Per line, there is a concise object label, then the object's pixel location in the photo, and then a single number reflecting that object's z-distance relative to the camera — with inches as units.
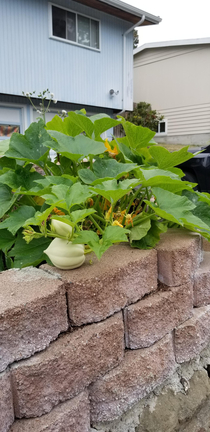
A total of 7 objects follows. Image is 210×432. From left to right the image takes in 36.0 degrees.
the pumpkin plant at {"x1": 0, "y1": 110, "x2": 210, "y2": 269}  29.6
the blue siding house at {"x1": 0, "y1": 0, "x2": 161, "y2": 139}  298.9
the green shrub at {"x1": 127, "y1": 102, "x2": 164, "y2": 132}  532.3
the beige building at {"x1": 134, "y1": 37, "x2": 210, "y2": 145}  523.2
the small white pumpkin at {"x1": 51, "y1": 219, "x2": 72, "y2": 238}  29.9
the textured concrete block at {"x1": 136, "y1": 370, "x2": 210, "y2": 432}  36.7
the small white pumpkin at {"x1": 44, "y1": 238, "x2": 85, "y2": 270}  30.2
